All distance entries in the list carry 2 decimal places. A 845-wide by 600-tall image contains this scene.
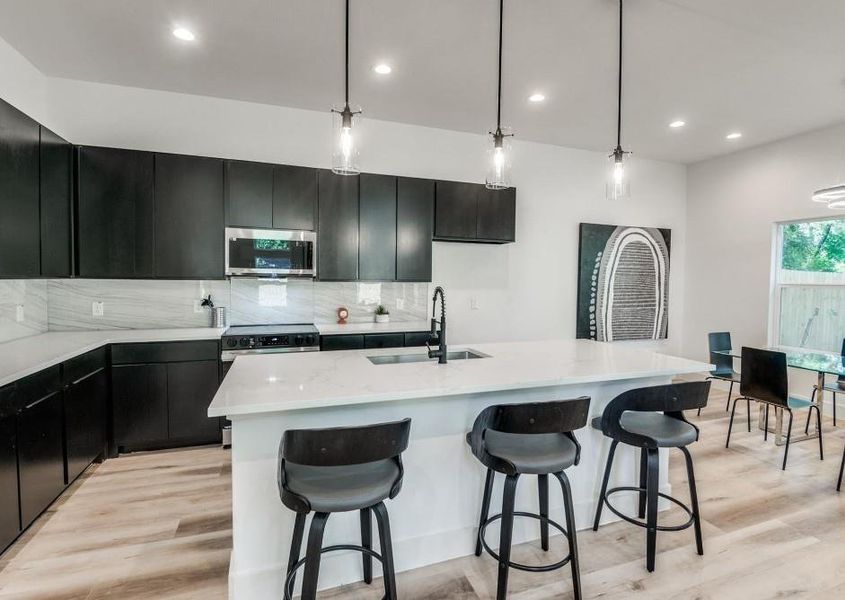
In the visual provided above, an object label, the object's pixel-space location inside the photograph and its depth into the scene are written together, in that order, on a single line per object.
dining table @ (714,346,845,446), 3.07
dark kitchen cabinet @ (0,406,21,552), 2.03
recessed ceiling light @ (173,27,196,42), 2.73
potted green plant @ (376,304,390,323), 4.28
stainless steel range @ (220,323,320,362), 3.38
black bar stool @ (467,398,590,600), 1.77
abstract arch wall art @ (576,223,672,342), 5.27
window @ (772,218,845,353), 4.37
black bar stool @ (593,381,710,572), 2.06
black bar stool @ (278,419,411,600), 1.44
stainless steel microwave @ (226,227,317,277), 3.60
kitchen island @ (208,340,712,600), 1.81
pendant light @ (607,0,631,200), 2.54
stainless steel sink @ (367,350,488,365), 2.56
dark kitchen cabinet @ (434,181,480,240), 4.21
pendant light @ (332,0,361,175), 2.03
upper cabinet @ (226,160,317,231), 3.57
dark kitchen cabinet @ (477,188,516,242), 4.36
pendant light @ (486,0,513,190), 2.33
